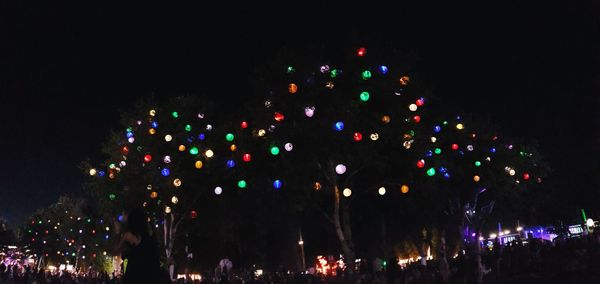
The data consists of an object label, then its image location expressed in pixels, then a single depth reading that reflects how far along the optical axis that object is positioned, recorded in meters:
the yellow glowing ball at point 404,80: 23.75
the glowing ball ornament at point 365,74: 23.12
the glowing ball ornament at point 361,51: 23.28
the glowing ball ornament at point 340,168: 21.53
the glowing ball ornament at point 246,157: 24.51
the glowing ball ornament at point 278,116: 23.09
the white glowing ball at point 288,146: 22.46
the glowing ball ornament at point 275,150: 22.69
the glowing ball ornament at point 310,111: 22.23
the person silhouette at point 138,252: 6.91
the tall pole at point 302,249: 46.75
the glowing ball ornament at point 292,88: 22.77
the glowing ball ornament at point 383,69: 23.20
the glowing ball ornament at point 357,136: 22.72
